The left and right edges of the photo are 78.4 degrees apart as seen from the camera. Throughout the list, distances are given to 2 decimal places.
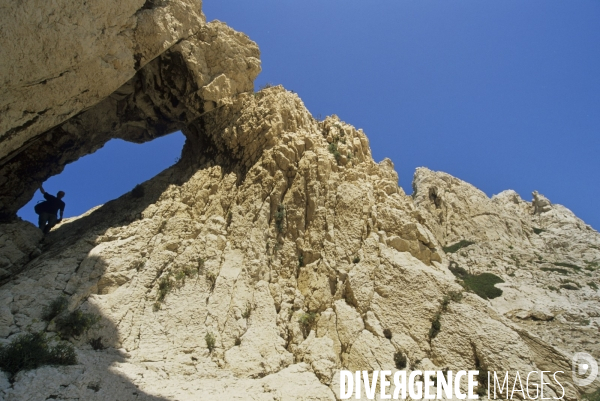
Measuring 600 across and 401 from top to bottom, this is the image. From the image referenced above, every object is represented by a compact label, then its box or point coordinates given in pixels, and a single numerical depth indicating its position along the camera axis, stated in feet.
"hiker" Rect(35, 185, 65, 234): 50.03
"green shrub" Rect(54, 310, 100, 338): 30.17
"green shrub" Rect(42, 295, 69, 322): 31.02
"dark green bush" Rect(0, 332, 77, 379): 24.77
